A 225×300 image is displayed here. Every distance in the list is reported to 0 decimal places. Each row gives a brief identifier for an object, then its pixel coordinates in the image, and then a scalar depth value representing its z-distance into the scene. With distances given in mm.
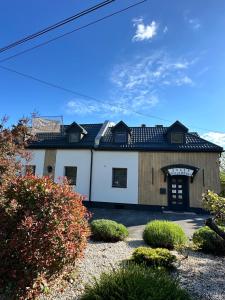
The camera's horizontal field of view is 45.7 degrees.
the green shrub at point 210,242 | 7224
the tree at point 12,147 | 7830
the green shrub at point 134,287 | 3543
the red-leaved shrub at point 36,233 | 3912
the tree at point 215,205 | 6543
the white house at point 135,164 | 17562
